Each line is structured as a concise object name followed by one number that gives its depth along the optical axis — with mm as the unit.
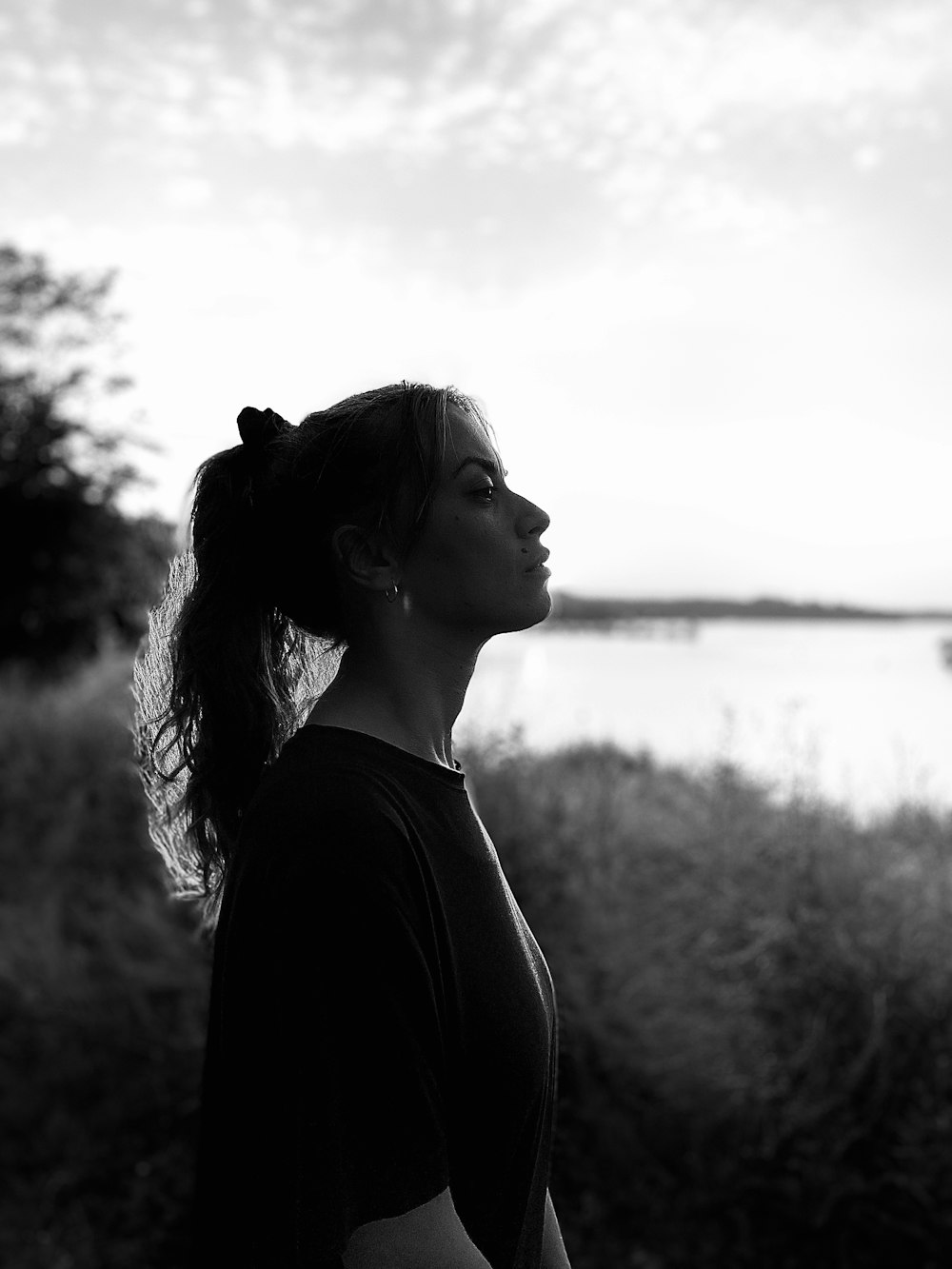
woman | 1018
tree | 13727
